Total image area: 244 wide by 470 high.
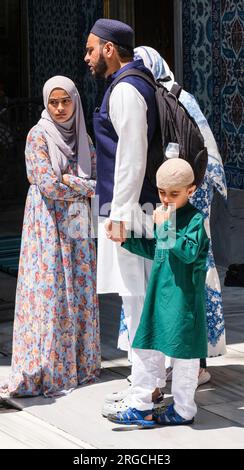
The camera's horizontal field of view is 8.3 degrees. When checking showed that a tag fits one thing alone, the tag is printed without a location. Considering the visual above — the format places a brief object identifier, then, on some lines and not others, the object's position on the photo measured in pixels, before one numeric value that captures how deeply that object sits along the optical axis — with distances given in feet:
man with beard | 24.51
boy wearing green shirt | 23.85
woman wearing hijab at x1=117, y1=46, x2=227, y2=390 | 27.06
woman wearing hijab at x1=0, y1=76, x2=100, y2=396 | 27.30
